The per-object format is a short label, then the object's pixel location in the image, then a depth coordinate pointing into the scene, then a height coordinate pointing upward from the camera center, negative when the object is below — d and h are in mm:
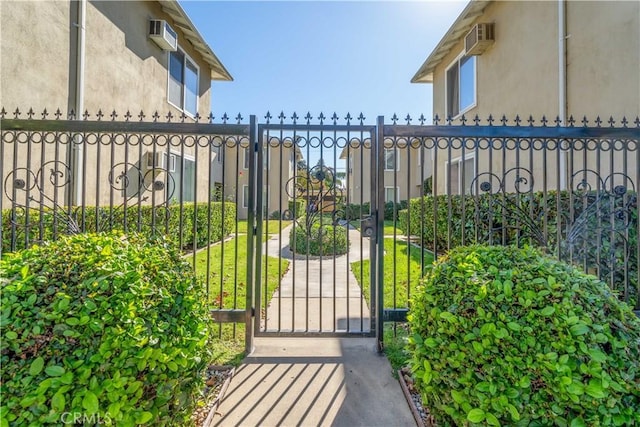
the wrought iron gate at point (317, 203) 3207 +161
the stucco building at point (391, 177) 19234 +2831
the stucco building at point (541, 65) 4461 +3045
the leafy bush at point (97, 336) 1373 -612
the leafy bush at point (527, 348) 1506 -703
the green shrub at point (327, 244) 7878 -694
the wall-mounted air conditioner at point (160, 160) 7698 +1503
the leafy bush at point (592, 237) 3260 -208
